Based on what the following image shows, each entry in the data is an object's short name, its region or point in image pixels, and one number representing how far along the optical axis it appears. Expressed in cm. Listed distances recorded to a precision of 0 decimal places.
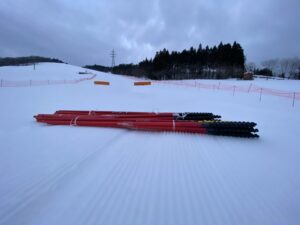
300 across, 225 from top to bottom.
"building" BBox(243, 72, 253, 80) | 4205
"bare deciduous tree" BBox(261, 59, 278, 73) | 7700
